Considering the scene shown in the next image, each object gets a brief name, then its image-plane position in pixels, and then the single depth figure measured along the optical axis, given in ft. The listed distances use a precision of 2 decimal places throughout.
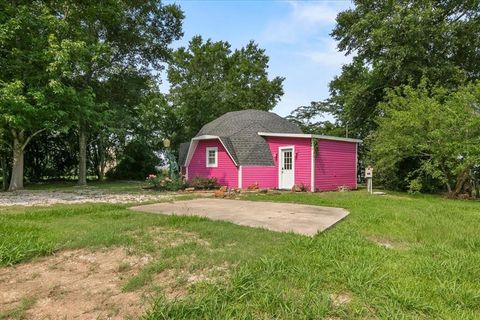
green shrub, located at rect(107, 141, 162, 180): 81.20
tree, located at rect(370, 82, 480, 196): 36.91
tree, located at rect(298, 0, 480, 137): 49.70
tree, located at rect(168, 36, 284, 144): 89.45
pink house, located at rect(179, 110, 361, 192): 47.24
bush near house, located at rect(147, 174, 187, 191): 46.96
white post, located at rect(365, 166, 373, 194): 43.75
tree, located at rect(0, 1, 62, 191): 32.17
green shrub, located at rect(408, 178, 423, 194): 40.38
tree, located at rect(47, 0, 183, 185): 46.42
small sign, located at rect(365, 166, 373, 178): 43.73
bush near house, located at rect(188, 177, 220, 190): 47.16
